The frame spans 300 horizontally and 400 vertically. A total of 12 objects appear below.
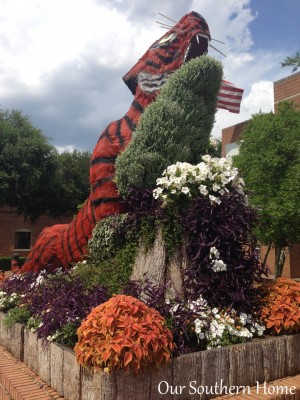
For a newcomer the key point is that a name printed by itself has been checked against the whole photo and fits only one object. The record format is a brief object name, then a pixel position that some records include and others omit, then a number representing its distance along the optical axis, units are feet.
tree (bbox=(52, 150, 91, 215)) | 84.58
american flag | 33.83
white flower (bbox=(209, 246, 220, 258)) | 14.53
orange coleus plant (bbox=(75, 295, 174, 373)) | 10.02
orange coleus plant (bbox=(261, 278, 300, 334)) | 14.07
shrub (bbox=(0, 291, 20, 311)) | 19.53
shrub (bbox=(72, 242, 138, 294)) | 16.28
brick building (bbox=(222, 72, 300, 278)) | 63.82
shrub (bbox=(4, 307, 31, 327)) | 16.60
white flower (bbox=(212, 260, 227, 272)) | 14.48
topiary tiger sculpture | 18.88
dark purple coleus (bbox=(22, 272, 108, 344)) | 13.42
